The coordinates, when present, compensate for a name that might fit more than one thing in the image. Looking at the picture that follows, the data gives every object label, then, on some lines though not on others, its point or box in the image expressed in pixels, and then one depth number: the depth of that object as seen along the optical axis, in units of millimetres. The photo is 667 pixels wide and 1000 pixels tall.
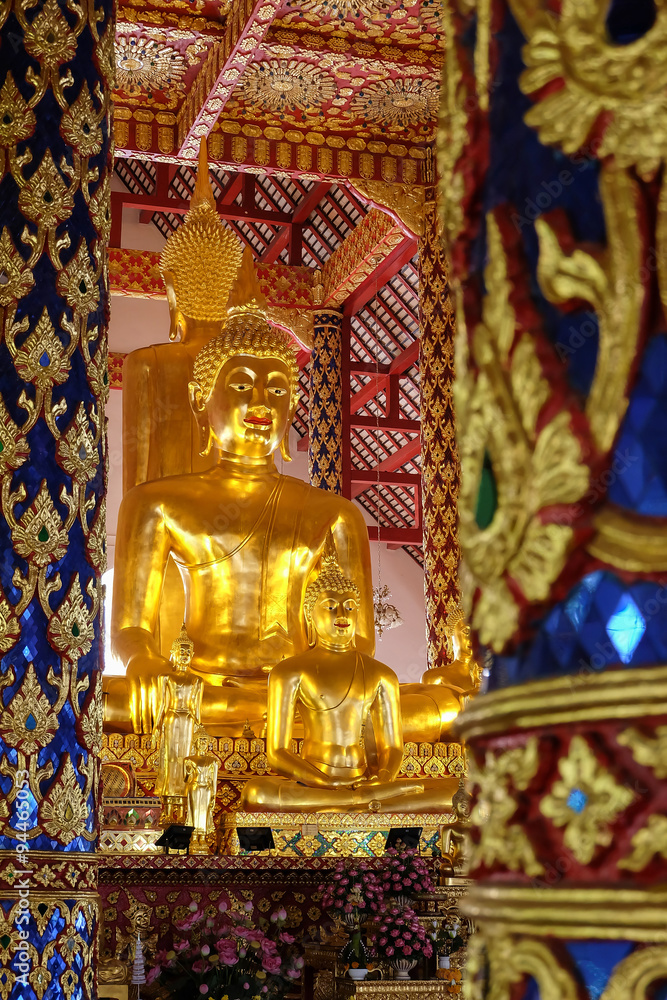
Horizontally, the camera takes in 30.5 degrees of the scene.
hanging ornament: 12672
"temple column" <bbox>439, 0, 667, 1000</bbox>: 452
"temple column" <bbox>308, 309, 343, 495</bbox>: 9742
